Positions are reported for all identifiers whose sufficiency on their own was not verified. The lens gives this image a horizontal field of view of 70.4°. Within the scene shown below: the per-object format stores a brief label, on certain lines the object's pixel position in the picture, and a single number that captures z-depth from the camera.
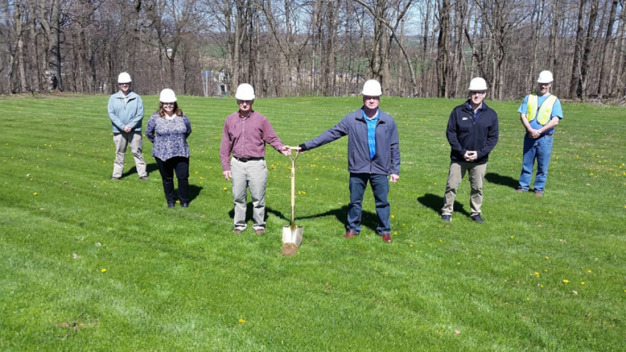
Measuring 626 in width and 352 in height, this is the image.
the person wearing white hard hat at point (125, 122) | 9.86
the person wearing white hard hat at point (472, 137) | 7.41
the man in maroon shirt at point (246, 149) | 6.63
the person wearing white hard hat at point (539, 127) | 9.24
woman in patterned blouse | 7.93
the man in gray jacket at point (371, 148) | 6.50
